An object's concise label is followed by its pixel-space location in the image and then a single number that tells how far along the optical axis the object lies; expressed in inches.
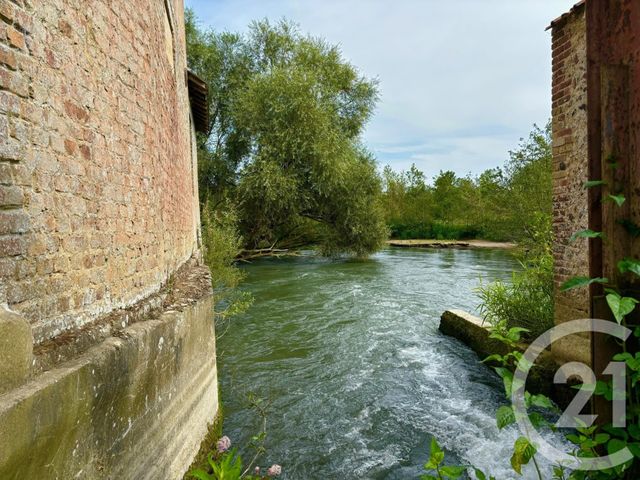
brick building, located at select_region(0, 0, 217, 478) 73.8
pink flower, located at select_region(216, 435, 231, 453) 118.6
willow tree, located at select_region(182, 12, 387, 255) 713.6
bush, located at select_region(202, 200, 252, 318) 380.5
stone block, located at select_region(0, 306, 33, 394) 67.1
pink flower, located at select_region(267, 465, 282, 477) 108.2
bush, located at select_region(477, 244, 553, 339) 223.6
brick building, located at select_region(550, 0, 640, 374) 58.6
